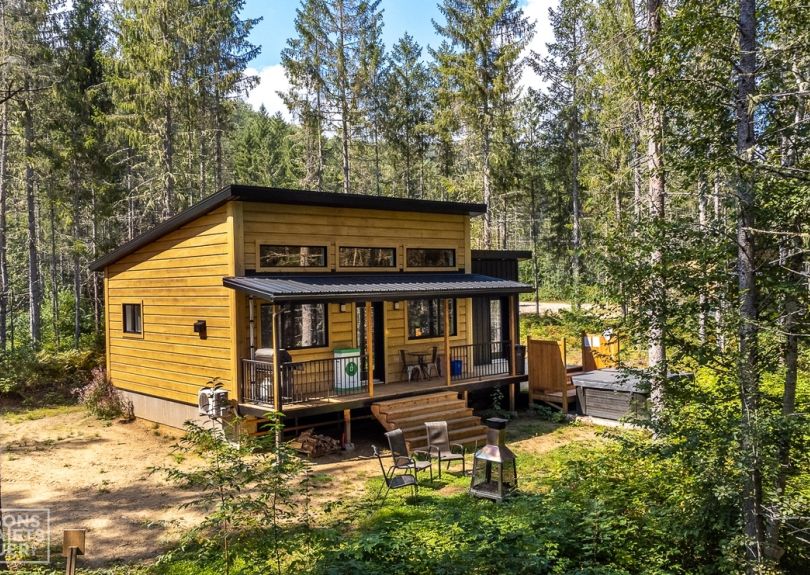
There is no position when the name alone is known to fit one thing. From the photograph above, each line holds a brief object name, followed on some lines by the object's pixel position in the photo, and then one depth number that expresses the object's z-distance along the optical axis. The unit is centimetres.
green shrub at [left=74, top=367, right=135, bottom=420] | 1434
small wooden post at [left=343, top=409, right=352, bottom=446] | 1132
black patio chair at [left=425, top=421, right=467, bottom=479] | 981
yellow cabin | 1121
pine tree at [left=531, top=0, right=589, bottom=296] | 2606
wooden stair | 1110
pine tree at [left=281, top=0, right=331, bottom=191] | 2294
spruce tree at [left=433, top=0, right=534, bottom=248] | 2186
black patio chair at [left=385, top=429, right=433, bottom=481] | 886
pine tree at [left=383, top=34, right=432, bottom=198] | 3122
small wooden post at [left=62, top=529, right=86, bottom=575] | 459
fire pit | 784
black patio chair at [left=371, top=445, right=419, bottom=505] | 823
